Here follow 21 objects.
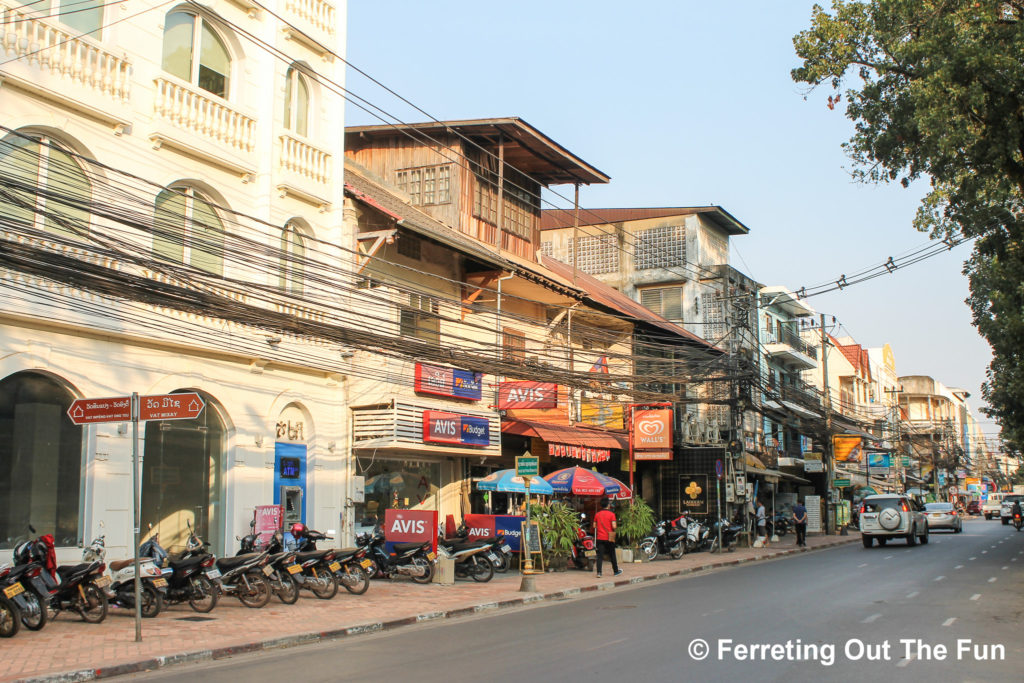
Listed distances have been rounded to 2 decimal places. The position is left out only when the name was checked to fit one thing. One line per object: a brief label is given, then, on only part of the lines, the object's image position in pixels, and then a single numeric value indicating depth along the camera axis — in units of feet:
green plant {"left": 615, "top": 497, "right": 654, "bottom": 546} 79.71
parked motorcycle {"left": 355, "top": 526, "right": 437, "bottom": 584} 60.13
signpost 36.04
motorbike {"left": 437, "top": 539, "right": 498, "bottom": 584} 62.23
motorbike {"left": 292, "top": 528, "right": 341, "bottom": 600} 49.65
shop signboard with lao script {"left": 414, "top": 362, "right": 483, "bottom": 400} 73.00
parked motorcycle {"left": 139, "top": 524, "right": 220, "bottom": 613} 43.80
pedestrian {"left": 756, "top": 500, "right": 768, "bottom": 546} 106.42
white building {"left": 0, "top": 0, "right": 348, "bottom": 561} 45.01
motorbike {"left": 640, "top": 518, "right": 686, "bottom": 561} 85.87
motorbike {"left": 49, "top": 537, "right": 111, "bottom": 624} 40.24
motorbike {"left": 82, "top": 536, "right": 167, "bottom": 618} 42.29
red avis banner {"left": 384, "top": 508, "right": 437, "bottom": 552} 60.95
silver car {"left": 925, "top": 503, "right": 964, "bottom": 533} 146.61
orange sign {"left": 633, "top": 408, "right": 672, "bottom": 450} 92.53
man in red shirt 68.28
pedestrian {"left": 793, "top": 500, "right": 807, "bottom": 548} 108.17
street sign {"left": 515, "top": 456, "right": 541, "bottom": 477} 60.08
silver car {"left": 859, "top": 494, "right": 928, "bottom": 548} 104.78
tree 56.65
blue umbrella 69.19
